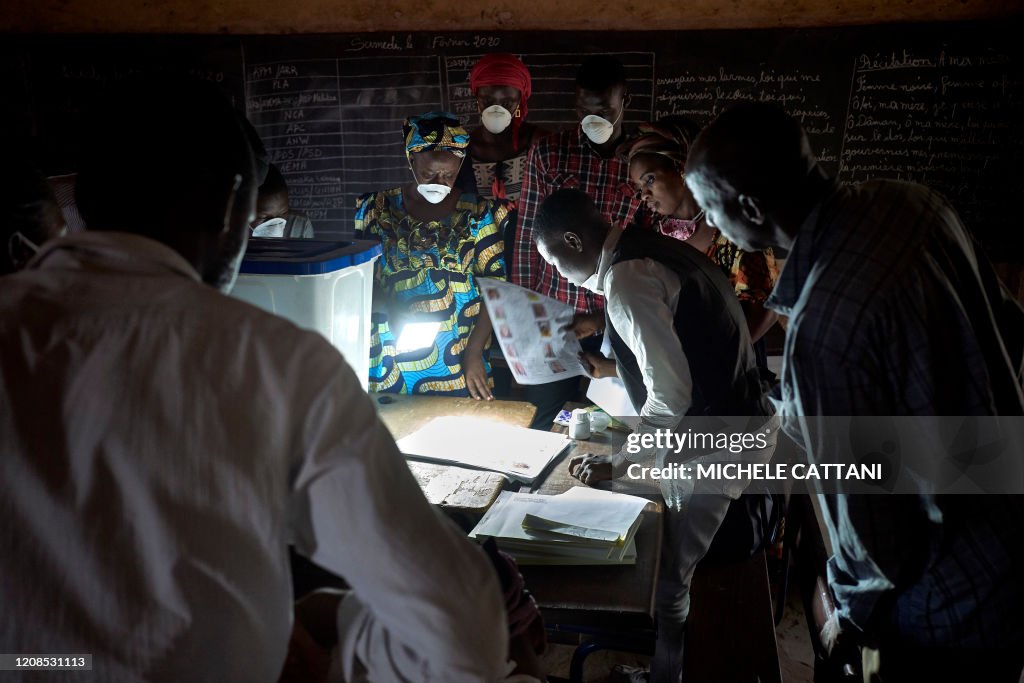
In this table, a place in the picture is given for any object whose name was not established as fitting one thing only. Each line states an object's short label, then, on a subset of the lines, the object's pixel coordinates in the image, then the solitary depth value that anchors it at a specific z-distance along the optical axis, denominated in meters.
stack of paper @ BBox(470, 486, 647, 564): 1.30
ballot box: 1.44
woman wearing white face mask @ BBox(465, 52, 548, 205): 3.12
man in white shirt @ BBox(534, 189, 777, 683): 1.74
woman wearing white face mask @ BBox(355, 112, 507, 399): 2.46
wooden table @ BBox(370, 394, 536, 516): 1.53
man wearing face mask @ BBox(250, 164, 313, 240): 2.53
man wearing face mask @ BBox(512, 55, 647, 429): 2.87
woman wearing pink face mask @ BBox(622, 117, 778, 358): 2.31
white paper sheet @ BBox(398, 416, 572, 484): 1.69
